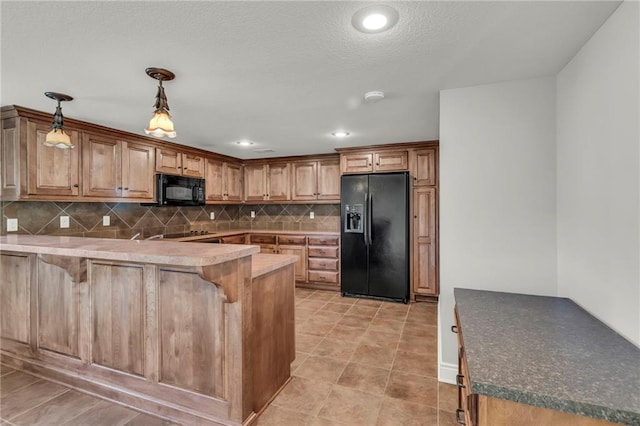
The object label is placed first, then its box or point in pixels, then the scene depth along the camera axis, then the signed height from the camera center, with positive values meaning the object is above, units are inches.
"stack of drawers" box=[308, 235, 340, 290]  182.2 -29.9
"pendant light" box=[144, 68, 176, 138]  72.7 +24.4
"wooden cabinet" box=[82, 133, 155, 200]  121.3 +19.8
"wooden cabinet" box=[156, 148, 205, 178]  151.7 +27.2
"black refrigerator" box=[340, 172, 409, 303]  156.5 -12.6
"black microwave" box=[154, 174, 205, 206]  147.9 +11.9
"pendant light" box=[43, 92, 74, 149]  86.1 +24.0
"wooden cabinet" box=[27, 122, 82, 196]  104.3 +17.5
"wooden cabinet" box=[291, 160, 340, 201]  191.6 +21.2
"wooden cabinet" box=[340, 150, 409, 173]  165.5 +29.1
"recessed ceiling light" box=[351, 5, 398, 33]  51.1 +34.7
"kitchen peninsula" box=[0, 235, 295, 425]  66.2 -27.9
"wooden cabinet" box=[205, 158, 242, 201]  183.8 +21.1
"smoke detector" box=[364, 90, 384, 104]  90.1 +35.7
